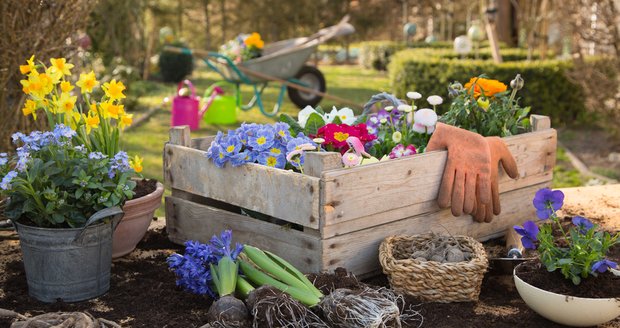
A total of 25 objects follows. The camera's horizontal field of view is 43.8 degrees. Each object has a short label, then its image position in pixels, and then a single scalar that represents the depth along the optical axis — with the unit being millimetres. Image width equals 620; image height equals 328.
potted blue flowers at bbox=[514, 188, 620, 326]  2396
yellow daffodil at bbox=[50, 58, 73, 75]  2826
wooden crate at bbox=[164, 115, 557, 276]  2758
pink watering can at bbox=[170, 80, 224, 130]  7430
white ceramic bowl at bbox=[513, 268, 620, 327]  2383
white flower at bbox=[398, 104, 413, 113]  3349
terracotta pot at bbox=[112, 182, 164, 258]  3035
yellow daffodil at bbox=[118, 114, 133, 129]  2996
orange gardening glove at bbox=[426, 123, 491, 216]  3080
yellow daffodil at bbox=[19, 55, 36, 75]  2758
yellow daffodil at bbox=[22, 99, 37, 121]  2811
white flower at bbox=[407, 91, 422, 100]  3273
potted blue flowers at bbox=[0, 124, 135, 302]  2619
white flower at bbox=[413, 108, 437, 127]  3287
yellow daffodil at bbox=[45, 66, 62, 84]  2797
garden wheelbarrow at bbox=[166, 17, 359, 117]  8562
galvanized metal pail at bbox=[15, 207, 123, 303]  2629
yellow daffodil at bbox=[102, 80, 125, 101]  2877
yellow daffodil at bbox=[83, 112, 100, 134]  2908
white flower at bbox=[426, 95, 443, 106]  3293
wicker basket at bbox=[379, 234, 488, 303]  2607
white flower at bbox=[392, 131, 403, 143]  3262
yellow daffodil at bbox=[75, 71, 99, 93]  2863
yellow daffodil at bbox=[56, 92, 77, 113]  2871
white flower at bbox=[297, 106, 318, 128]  3451
